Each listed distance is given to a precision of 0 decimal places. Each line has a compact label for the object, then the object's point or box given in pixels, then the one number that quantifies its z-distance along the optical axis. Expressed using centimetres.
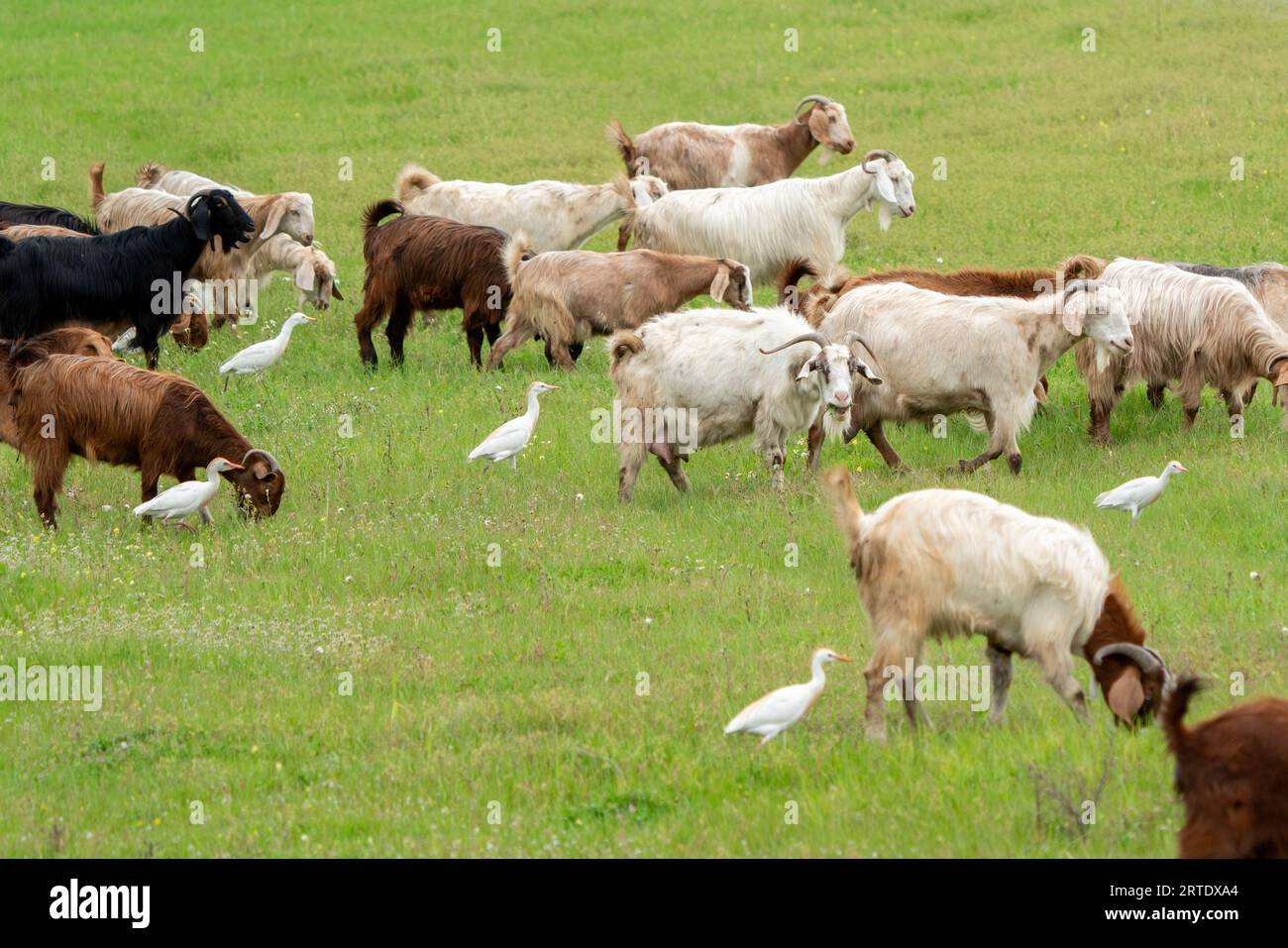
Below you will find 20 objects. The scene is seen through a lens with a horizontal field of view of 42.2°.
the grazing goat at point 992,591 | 714
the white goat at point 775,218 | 1752
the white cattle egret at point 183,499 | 1084
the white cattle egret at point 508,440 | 1194
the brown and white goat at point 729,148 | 2127
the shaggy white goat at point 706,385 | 1181
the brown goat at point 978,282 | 1358
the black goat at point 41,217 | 1802
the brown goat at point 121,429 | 1150
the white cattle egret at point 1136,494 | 1034
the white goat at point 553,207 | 1811
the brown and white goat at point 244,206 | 1766
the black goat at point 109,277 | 1478
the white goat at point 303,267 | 1808
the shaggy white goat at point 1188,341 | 1265
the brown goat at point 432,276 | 1574
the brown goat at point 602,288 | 1442
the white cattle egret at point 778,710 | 709
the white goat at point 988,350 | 1207
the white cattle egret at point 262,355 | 1479
